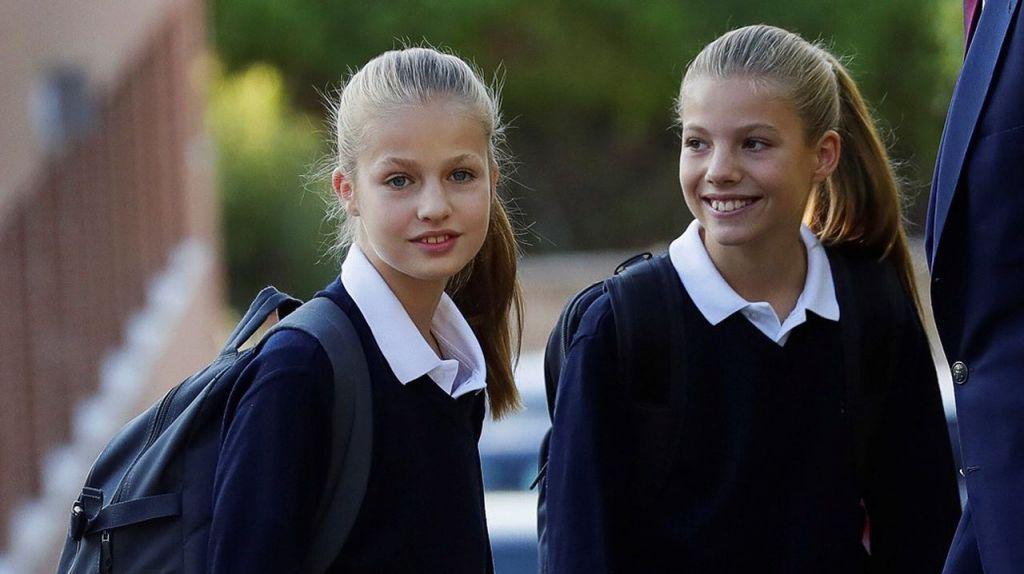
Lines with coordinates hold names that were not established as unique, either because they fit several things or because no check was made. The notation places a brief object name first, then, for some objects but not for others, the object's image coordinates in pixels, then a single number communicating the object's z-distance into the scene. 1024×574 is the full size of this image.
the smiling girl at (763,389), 6.17
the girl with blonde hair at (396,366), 5.20
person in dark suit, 5.13
